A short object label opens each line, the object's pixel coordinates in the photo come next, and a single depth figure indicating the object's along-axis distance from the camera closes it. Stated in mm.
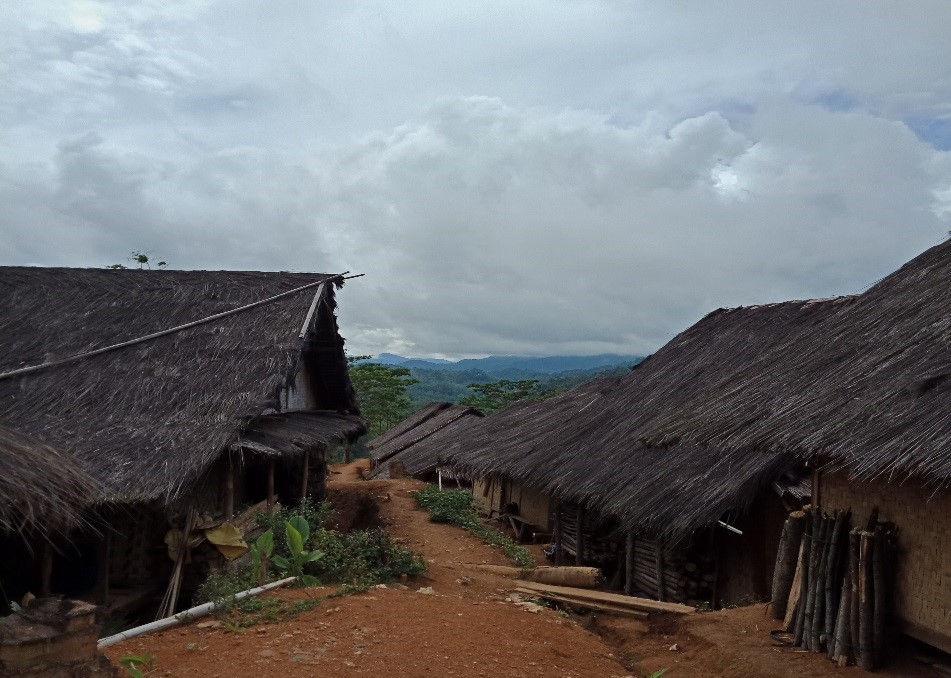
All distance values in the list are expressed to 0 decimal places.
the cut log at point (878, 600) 6117
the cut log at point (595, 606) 9070
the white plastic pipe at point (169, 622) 6414
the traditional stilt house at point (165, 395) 9539
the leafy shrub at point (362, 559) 9094
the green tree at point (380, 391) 39406
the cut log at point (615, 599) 8938
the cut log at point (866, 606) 6133
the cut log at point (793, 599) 7086
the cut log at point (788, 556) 7227
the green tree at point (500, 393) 44406
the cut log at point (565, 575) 10430
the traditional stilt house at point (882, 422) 5699
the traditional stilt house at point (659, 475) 9812
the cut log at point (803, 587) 6926
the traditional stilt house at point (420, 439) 25172
